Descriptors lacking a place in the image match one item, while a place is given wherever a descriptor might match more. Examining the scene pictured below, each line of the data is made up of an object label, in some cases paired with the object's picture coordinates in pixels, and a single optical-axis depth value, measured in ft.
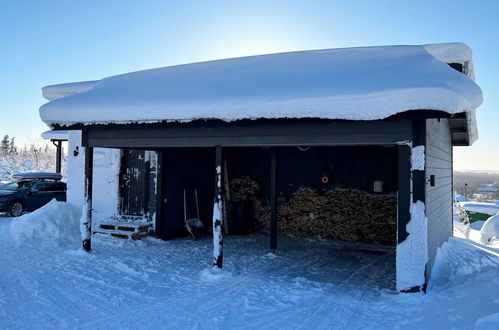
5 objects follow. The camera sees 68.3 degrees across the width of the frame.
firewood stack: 30.40
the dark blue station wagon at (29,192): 42.01
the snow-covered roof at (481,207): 116.83
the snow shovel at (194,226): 30.27
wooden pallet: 28.37
